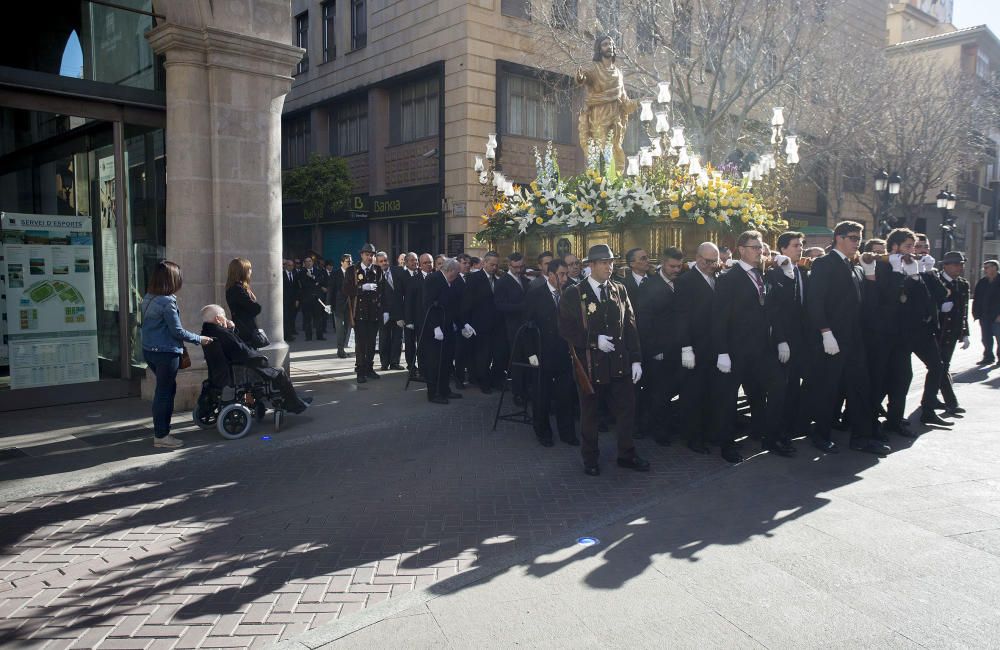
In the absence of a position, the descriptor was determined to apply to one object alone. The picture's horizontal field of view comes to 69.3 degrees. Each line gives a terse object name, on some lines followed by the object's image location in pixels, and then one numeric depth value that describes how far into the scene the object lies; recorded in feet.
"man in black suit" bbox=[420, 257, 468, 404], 31.65
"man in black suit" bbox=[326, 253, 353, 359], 46.21
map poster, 29.22
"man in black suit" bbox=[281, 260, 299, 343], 54.60
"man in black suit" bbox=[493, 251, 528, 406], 32.14
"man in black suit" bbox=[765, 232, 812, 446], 23.36
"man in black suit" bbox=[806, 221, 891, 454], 23.12
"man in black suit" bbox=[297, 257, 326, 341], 55.93
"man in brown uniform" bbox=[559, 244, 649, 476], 20.83
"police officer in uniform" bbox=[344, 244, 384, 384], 36.42
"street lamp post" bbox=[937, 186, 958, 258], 75.77
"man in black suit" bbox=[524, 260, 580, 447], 24.25
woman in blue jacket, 22.49
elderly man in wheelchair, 24.45
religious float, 31.45
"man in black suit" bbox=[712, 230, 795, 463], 22.67
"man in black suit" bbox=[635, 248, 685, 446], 24.30
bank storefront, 75.61
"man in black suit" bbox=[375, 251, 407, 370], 38.17
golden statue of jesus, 39.34
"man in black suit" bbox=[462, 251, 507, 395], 33.68
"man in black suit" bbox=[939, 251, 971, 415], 32.58
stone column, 29.27
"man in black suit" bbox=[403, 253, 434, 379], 35.94
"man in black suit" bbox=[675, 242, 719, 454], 23.79
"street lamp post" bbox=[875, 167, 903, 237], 69.36
